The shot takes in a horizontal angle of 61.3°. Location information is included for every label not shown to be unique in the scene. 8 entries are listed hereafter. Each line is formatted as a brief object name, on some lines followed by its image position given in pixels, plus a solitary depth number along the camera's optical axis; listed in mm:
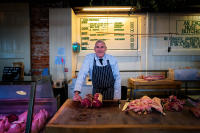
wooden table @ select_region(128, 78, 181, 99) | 4945
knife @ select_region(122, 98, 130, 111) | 2266
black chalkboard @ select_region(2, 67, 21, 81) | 2328
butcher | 3502
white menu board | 5914
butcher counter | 1729
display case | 2424
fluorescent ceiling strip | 4940
